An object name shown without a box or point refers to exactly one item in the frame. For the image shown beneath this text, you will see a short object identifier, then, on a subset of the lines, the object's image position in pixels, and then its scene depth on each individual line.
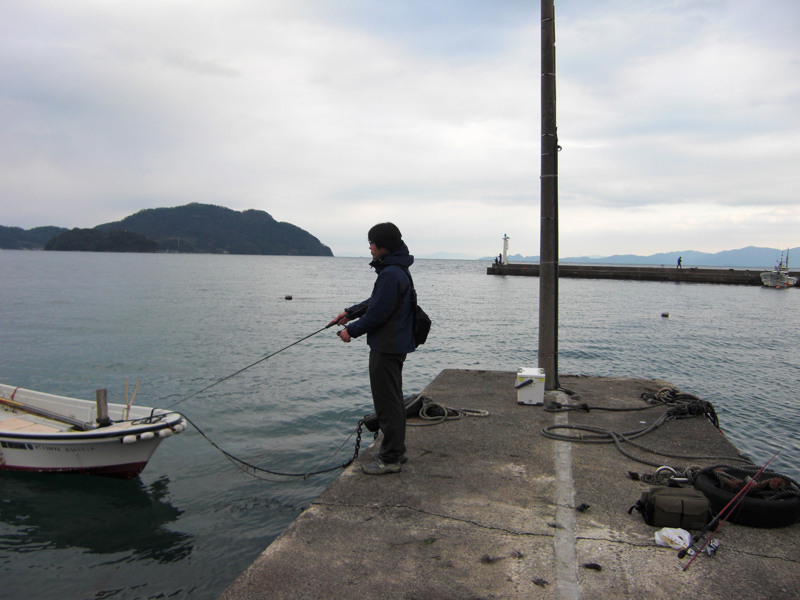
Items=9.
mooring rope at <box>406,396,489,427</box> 6.25
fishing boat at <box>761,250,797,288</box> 57.19
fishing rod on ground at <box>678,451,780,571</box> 3.30
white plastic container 6.73
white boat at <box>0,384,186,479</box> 6.63
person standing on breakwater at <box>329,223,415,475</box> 4.39
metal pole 7.28
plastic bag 3.34
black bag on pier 3.48
